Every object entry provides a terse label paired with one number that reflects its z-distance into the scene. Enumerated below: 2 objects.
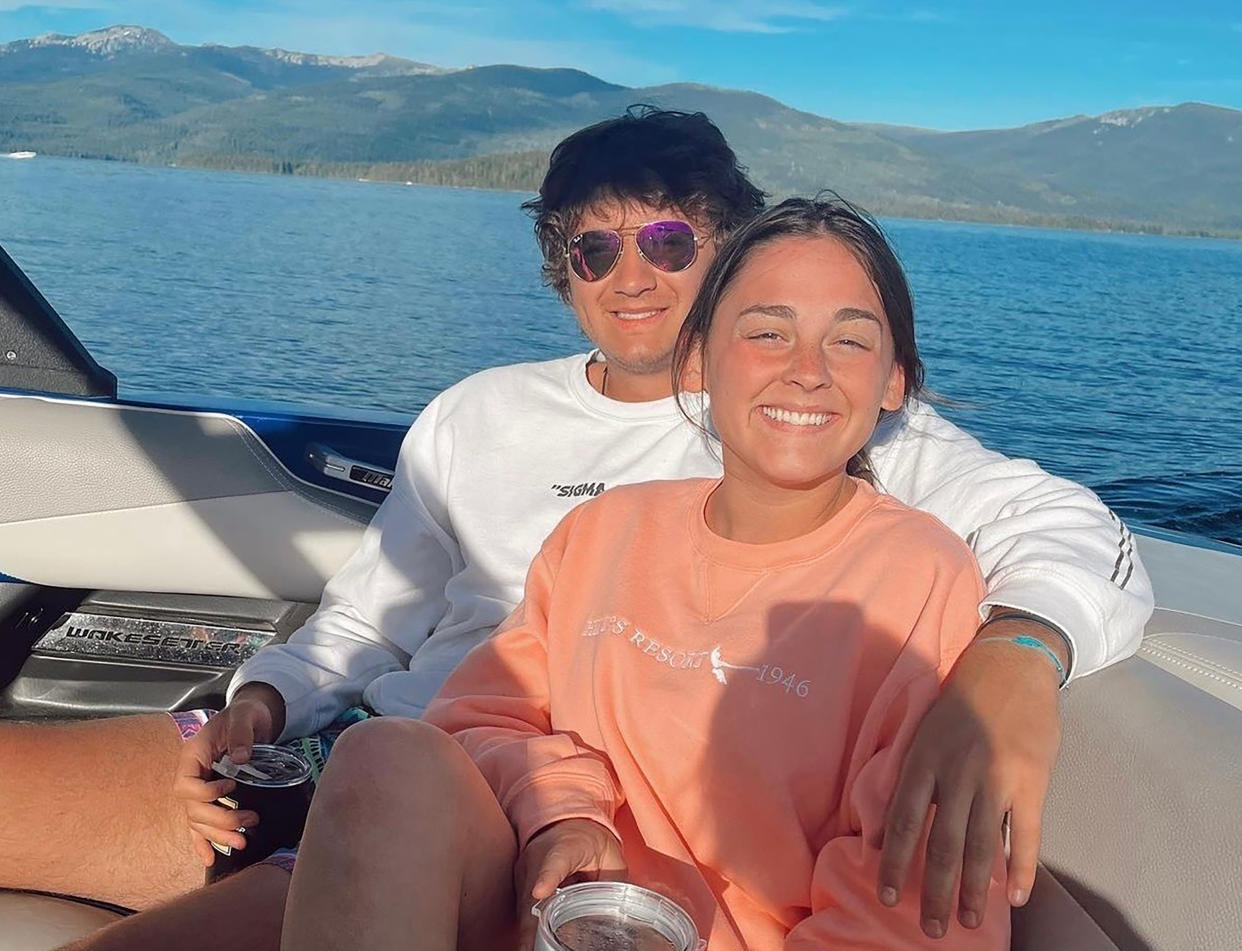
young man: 1.30
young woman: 1.24
